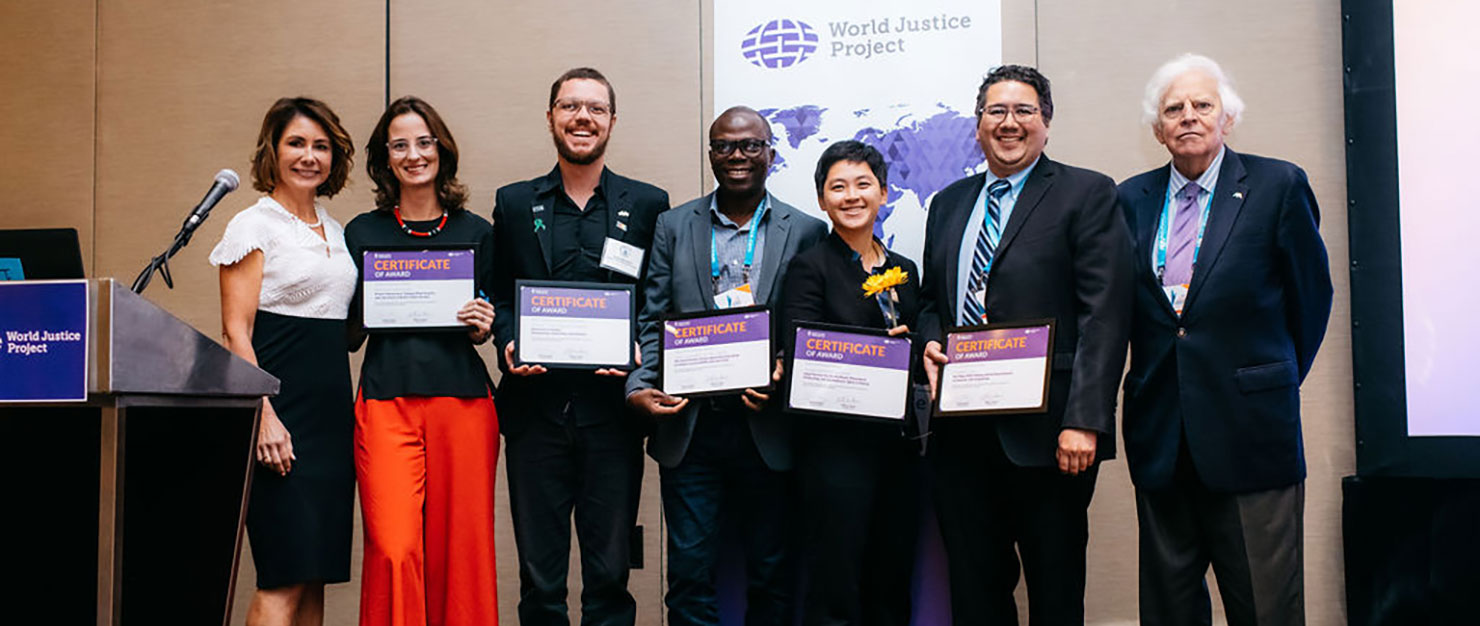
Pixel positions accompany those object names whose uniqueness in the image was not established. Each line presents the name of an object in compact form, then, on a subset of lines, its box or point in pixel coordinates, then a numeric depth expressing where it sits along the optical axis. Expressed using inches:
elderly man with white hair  101.1
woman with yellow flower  111.3
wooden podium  76.7
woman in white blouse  111.6
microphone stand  94.3
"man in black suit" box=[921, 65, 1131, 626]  103.3
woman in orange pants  114.9
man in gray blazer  117.1
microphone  94.0
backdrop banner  147.4
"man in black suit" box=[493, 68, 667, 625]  118.1
